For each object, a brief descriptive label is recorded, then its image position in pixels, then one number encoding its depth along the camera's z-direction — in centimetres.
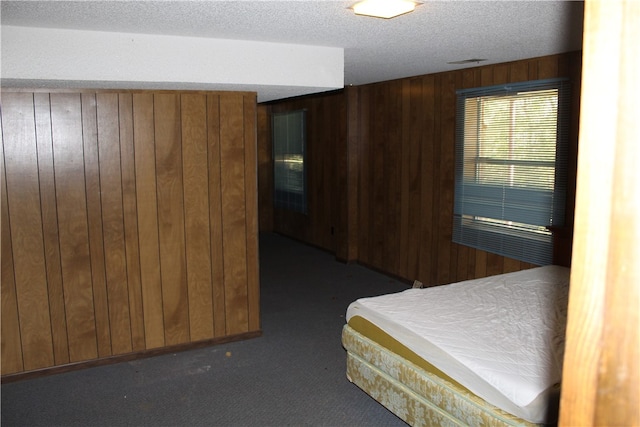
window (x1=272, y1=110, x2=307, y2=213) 759
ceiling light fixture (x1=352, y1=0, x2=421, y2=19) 227
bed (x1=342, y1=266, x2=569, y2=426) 219
